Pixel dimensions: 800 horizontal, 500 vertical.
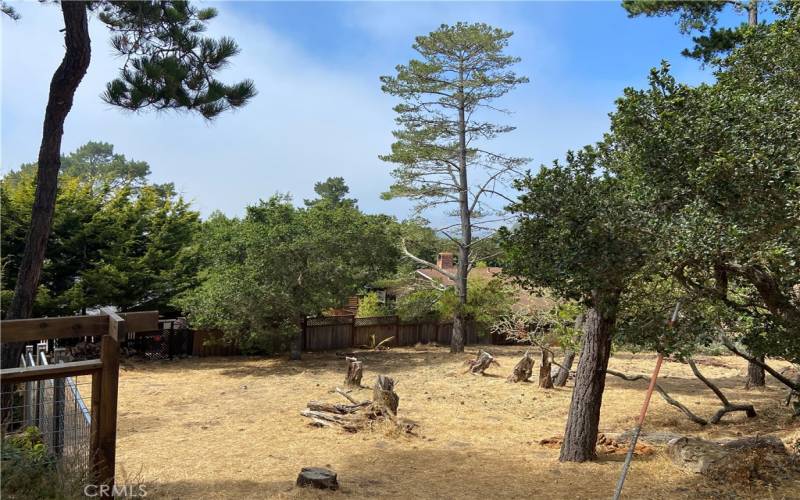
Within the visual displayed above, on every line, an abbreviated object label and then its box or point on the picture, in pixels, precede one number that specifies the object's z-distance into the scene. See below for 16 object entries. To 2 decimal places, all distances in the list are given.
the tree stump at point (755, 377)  13.38
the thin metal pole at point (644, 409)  4.86
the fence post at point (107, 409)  4.45
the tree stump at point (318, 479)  6.14
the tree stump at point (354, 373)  12.91
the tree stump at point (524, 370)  14.59
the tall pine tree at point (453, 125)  19.30
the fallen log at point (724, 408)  9.40
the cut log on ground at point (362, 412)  9.48
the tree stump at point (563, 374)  14.04
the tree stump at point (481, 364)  15.80
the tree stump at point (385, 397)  9.79
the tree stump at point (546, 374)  13.71
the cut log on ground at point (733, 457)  6.42
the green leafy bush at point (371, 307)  23.22
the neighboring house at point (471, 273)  22.11
